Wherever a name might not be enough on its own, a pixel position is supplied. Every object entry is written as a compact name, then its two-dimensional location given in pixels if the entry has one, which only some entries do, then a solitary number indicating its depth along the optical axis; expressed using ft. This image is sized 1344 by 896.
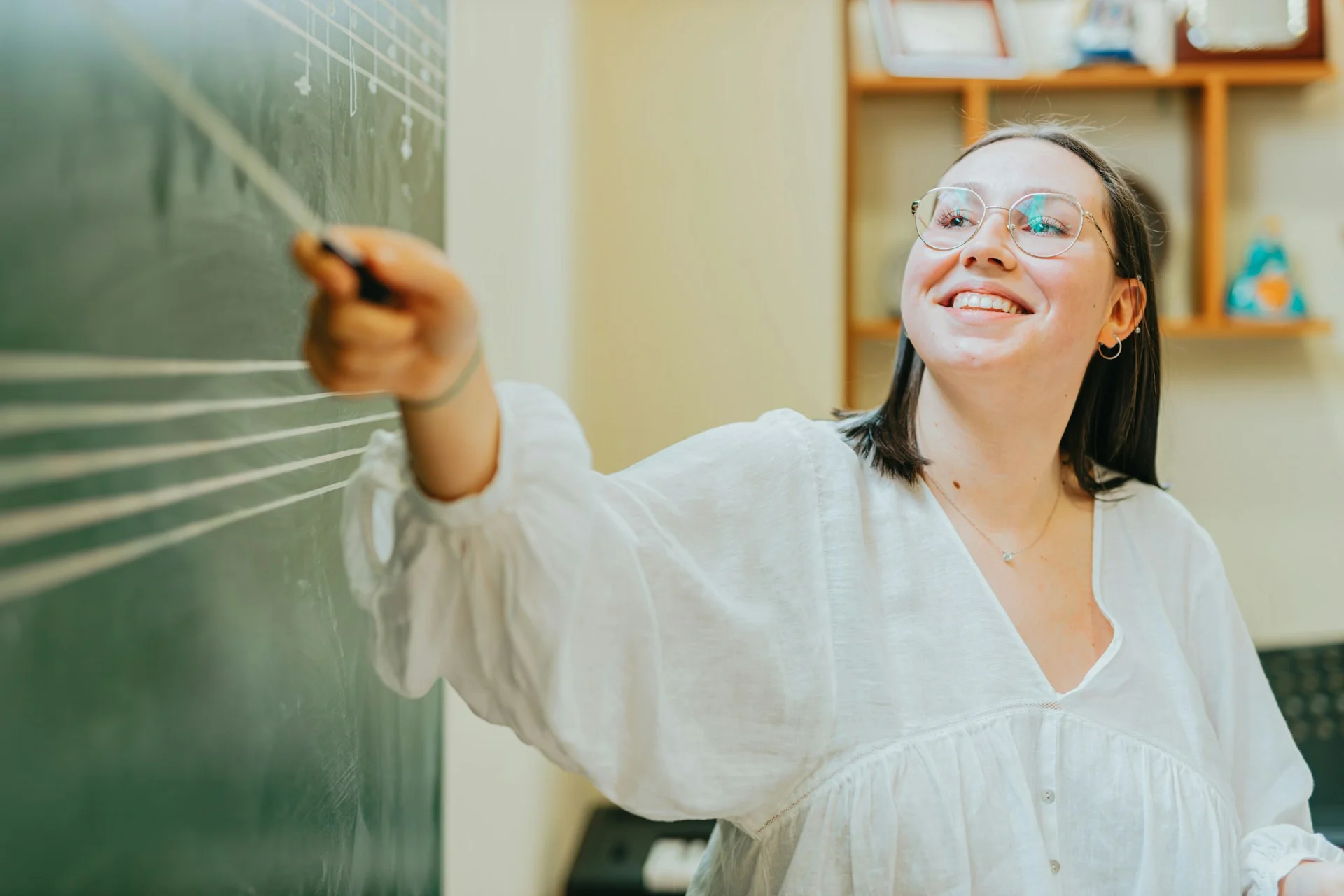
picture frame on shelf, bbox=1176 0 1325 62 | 9.32
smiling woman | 2.37
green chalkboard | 1.53
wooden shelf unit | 9.19
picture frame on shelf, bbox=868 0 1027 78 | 9.27
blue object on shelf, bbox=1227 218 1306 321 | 9.41
